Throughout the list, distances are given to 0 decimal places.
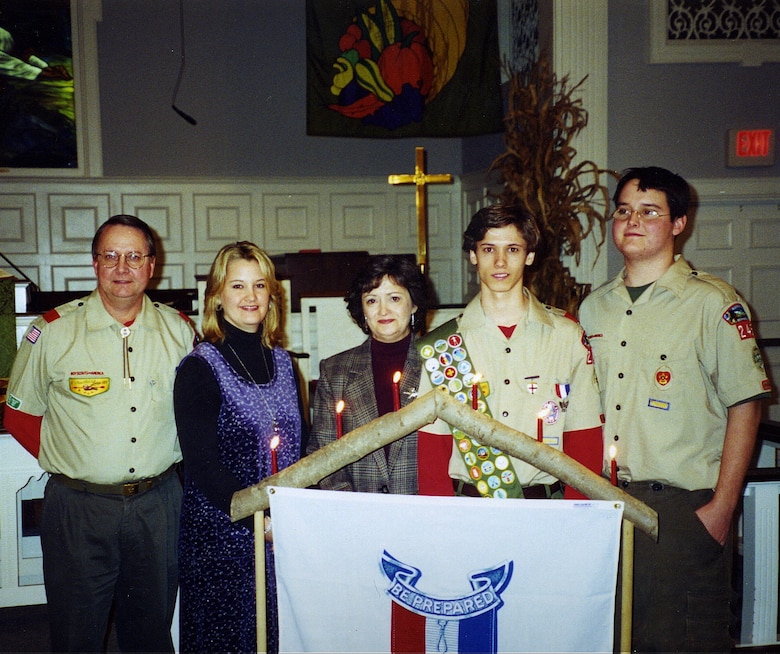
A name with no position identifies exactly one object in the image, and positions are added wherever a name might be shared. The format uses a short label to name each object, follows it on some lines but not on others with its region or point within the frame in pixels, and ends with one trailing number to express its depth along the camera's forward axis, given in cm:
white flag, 177
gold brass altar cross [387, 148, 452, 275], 615
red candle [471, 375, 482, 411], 195
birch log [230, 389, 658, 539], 175
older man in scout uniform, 264
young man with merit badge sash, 237
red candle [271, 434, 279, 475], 180
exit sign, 676
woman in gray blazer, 256
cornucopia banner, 803
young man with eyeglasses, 252
